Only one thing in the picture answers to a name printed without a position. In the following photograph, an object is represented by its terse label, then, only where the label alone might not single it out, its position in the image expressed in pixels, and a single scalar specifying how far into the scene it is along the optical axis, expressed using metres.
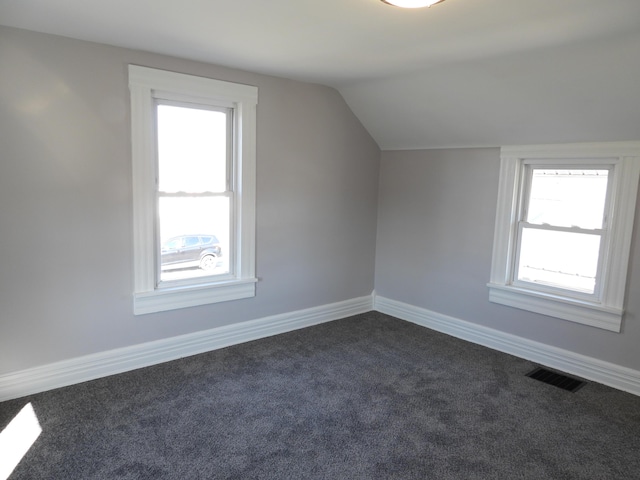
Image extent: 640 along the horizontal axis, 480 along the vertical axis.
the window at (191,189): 3.22
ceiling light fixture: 1.93
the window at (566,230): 3.21
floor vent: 3.24
